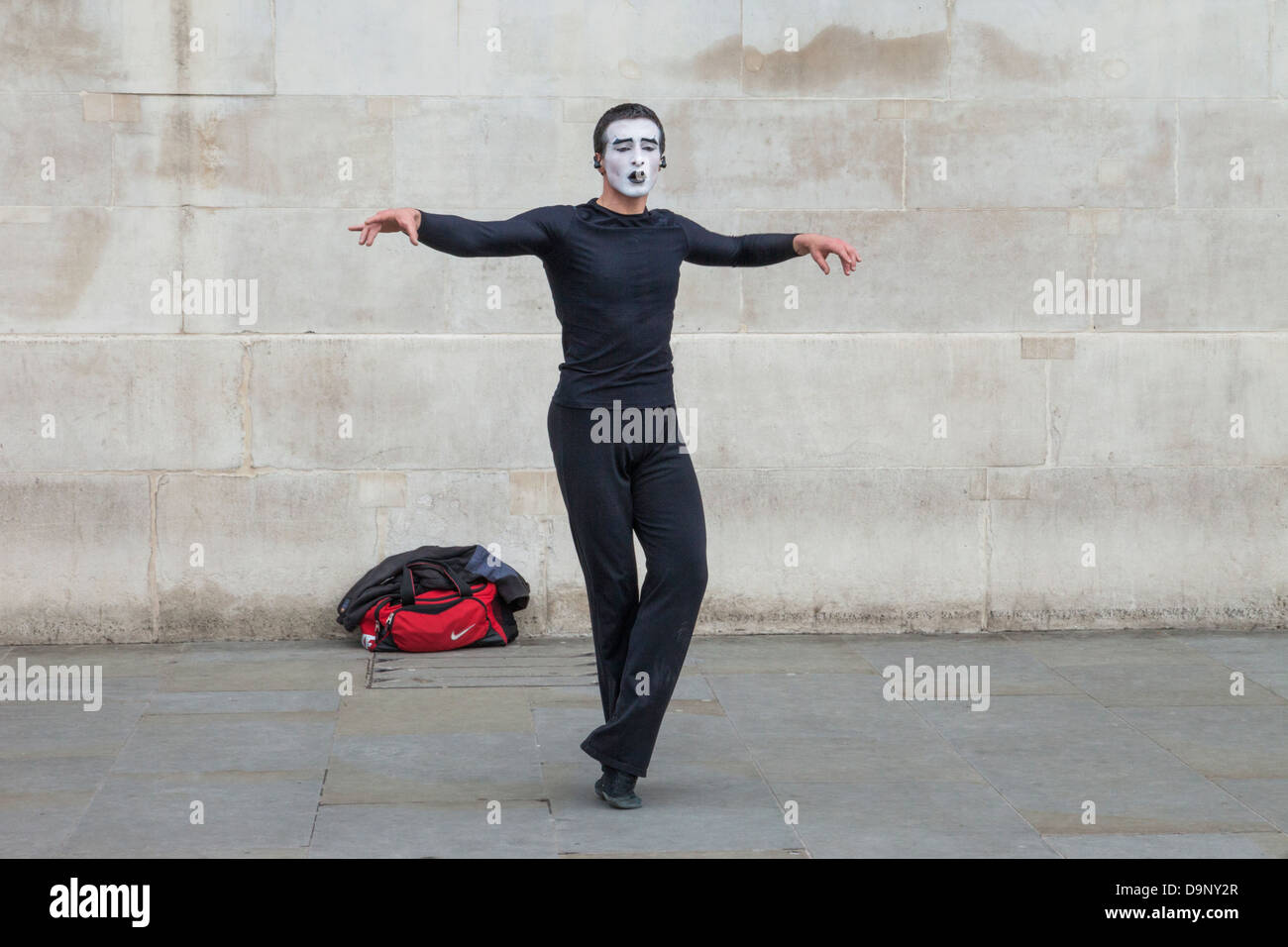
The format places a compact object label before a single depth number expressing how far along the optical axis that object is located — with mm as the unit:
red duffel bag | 7125
